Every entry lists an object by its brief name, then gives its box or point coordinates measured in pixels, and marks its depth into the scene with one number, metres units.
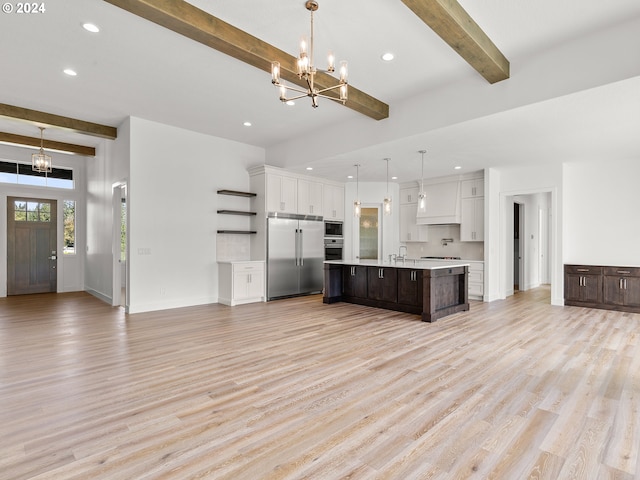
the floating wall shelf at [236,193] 7.03
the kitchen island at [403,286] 5.42
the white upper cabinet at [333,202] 8.49
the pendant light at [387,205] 6.21
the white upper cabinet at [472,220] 7.79
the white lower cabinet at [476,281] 7.49
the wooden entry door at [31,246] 8.15
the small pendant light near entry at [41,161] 6.53
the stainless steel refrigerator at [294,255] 7.34
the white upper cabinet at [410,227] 9.00
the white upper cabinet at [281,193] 7.29
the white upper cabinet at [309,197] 7.90
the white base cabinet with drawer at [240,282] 6.73
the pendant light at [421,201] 5.63
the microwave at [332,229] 8.57
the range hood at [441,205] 8.14
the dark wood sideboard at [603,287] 6.05
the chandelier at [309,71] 2.79
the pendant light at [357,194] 6.47
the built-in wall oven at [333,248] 8.57
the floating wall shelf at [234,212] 7.05
